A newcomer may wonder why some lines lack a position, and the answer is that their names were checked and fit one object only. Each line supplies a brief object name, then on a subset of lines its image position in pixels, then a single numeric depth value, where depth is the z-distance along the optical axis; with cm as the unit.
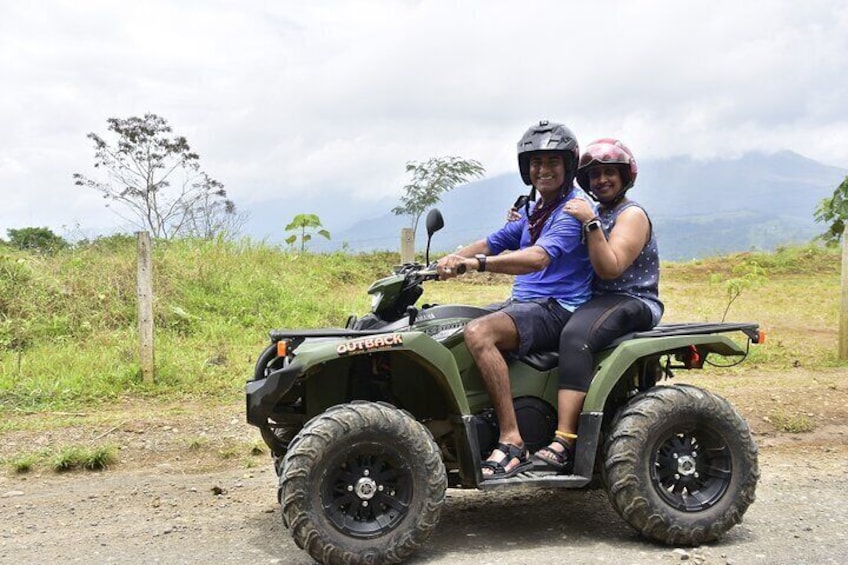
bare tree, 1948
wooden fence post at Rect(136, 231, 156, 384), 865
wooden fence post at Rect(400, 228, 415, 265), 1018
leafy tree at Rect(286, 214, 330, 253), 1779
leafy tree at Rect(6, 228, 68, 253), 1366
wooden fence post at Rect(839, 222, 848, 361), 1011
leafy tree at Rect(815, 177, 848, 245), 1125
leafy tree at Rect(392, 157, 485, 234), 2522
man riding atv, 435
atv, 399
